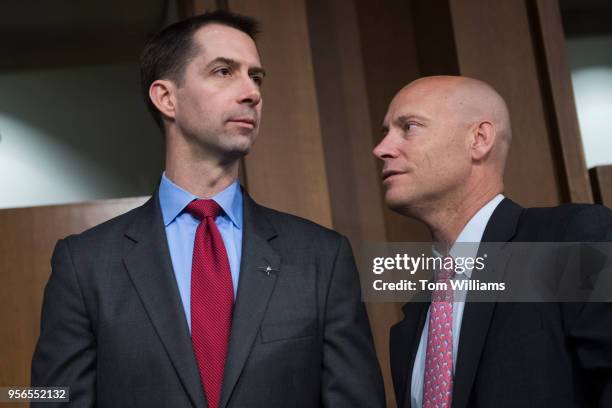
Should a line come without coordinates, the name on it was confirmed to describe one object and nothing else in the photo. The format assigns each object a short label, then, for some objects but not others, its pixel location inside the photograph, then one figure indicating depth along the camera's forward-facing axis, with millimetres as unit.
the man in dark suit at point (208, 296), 1788
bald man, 1708
